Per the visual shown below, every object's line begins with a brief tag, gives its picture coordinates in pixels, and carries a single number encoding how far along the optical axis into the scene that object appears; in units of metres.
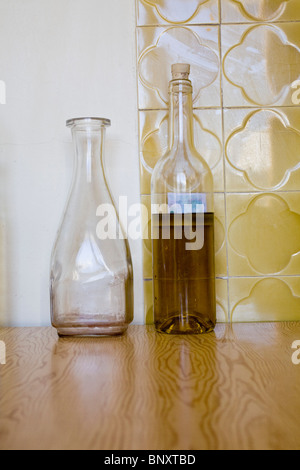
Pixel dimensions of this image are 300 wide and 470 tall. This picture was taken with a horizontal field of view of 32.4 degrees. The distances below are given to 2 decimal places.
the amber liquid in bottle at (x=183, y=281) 0.78
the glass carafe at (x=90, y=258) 0.78
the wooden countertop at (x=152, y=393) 0.39
